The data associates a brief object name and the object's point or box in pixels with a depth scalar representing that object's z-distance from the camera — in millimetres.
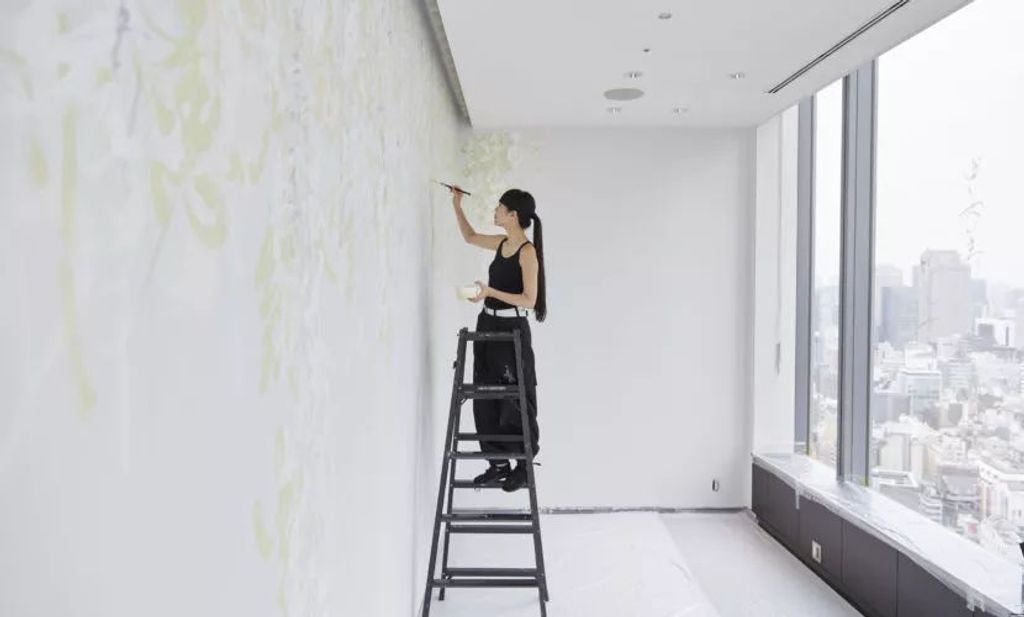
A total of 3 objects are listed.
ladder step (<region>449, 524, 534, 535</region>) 3170
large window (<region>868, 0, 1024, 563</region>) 2812
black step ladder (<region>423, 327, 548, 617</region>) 3137
